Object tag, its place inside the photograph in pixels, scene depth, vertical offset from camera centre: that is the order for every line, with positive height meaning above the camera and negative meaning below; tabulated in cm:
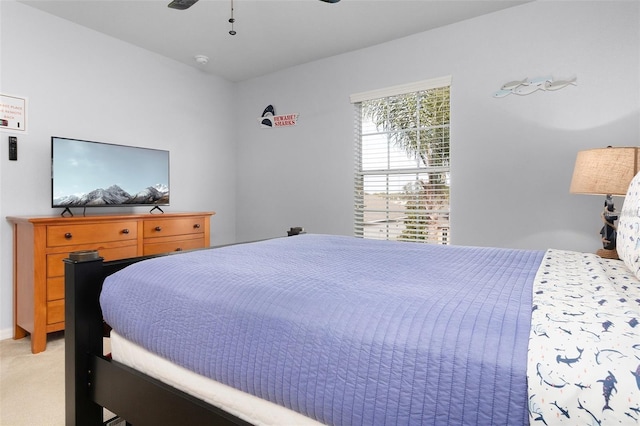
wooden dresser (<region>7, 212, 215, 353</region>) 240 -29
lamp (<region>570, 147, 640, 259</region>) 192 +20
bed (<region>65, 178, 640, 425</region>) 62 -28
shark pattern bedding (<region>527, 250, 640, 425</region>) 56 -25
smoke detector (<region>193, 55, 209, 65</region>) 374 +161
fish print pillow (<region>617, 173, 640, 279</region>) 114 -7
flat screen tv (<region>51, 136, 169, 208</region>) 276 +31
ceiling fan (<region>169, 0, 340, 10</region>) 202 +119
